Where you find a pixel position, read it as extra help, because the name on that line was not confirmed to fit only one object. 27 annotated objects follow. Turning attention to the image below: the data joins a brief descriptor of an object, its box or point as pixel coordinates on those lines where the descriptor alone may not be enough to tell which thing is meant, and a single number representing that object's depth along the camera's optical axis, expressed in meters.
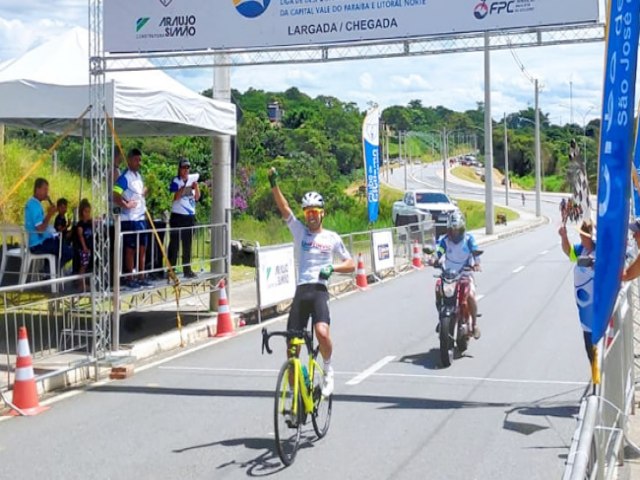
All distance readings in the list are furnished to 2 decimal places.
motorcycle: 11.32
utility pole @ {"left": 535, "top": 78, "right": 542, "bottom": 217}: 63.00
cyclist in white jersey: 7.95
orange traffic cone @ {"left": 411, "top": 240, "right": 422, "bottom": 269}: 26.67
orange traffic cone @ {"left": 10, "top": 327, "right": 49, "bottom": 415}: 9.15
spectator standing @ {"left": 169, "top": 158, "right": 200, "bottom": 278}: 14.44
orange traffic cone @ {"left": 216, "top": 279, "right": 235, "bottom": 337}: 14.27
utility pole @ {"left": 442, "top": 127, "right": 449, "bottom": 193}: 78.06
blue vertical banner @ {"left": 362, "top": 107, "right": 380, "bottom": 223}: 31.57
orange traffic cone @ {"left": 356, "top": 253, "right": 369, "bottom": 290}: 21.34
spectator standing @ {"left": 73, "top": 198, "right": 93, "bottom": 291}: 13.52
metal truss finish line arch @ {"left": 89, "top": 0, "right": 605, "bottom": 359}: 11.24
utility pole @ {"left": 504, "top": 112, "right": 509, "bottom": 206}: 79.91
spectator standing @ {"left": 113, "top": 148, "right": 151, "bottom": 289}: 12.99
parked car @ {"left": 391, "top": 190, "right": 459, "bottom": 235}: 37.41
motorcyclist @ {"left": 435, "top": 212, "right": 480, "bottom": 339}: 11.95
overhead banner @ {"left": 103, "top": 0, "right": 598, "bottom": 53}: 11.60
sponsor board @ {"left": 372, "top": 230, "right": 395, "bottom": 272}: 23.12
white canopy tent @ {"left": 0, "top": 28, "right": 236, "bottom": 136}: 11.73
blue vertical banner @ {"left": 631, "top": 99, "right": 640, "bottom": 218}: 8.61
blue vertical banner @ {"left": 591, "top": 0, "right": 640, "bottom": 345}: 4.46
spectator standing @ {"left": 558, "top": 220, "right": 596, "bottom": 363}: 8.49
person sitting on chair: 13.38
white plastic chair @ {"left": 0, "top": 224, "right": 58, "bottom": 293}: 13.37
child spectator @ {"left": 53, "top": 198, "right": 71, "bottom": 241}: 14.23
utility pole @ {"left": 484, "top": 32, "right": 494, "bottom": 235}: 42.22
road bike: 7.21
